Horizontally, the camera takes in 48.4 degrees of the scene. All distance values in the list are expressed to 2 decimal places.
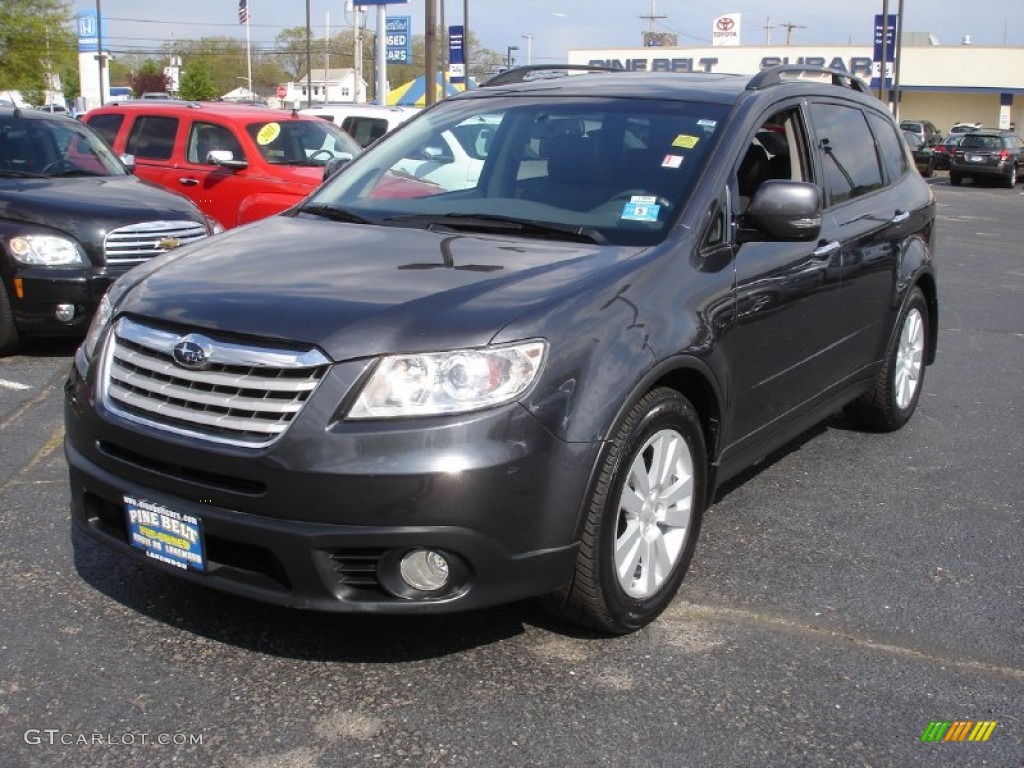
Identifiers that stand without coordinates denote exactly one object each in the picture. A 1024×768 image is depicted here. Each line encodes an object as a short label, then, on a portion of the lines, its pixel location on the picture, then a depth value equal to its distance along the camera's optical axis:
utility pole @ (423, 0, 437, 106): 21.66
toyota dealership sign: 74.06
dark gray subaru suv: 3.04
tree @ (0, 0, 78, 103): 47.88
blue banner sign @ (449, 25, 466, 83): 33.19
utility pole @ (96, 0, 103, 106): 51.67
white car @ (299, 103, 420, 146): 16.33
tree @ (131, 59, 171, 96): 79.36
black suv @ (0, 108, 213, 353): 7.47
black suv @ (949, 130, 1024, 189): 35.59
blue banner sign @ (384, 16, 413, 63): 28.33
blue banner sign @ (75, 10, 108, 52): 52.84
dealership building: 61.75
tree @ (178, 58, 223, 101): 73.38
